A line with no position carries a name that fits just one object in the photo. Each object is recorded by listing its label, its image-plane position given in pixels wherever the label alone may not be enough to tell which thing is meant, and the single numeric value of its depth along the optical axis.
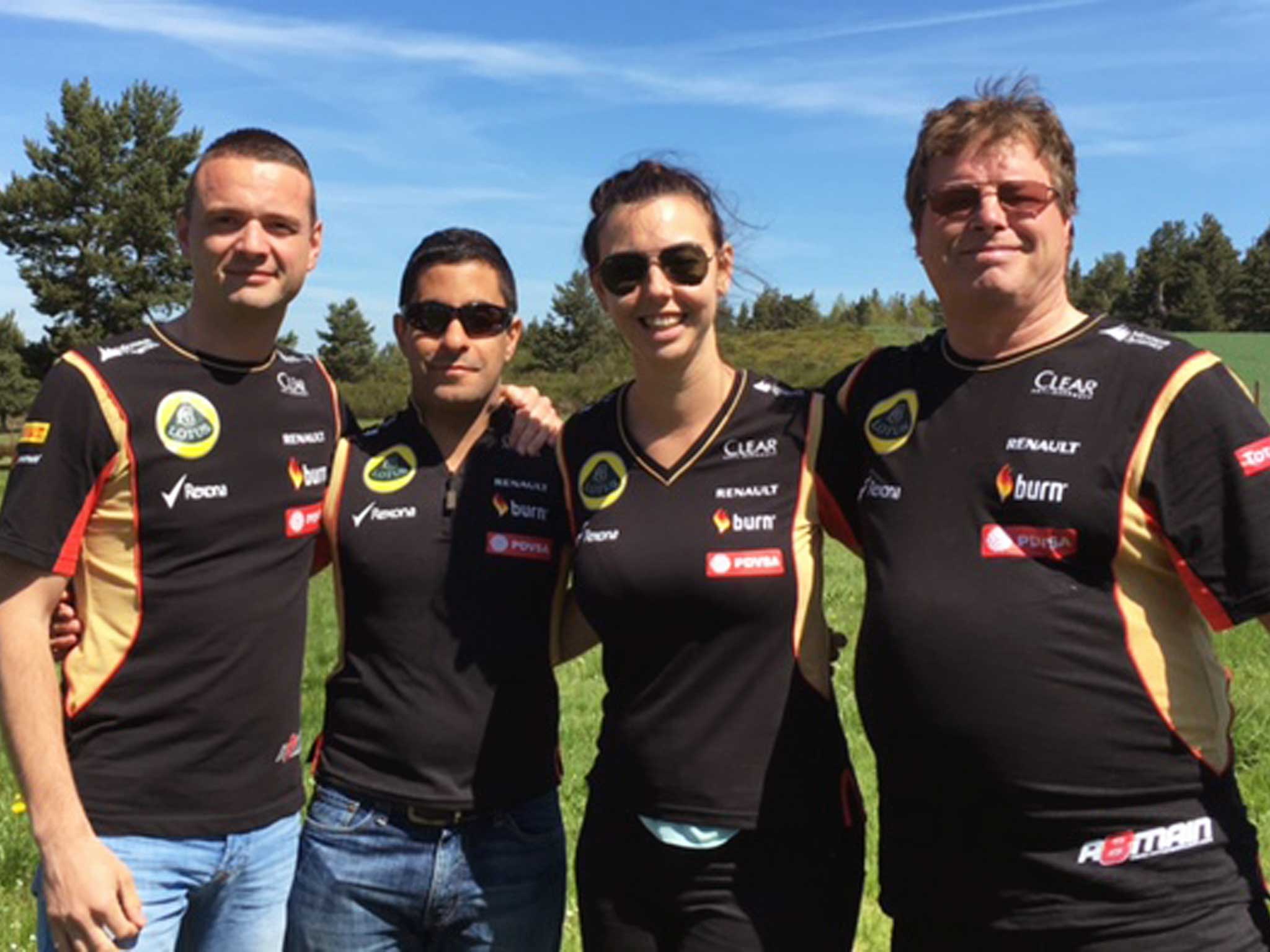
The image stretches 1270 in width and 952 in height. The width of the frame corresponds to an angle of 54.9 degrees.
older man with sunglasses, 2.86
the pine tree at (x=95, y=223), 57.88
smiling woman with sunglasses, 3.30
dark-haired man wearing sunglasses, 3.61
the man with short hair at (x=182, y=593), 3.30
